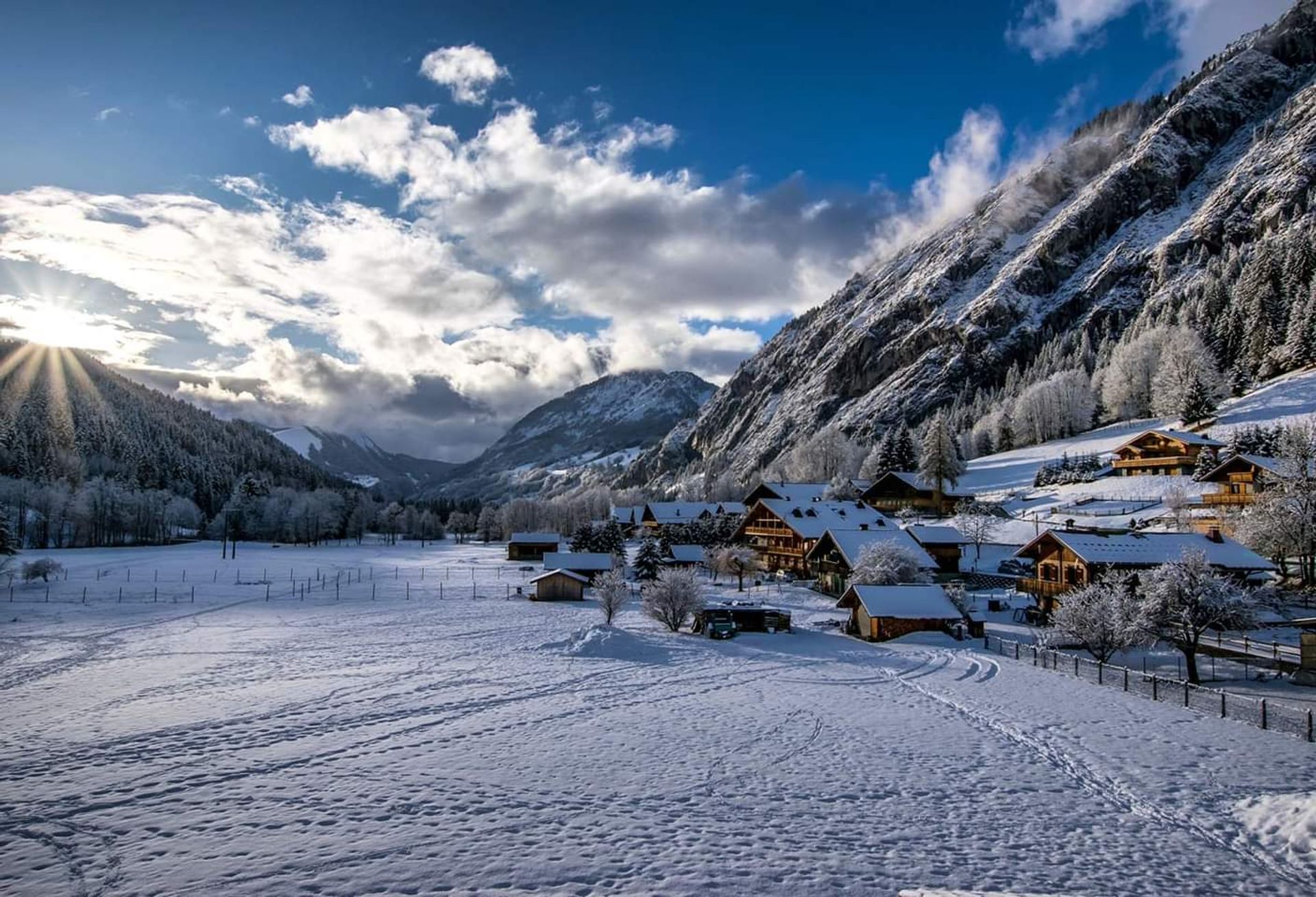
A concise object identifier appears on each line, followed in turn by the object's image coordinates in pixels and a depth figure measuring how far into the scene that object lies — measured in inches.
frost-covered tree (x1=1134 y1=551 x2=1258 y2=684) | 1294.3
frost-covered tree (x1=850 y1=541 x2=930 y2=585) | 2116.1
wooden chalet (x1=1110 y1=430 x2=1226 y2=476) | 3336.6
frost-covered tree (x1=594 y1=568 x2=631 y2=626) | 1860.2
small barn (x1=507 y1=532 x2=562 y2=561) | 4392.2
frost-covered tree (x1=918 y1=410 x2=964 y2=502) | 3946.9
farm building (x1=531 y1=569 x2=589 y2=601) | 2477.9
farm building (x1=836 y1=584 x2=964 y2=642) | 1726.1
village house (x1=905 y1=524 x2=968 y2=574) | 2714.1
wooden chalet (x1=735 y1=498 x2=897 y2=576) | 3016.7
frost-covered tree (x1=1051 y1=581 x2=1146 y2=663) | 1358.3
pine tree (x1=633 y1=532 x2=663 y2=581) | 2664.9
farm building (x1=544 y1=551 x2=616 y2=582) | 2842.0
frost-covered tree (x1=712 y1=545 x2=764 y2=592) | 2719.0
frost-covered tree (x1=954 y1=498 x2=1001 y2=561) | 2979.8
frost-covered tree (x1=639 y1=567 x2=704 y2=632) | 1819.6
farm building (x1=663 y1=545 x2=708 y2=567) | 3284.9
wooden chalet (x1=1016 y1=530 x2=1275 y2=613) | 1802.4
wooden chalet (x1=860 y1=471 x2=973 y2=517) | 3966.5
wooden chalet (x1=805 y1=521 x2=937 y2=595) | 2386.8
